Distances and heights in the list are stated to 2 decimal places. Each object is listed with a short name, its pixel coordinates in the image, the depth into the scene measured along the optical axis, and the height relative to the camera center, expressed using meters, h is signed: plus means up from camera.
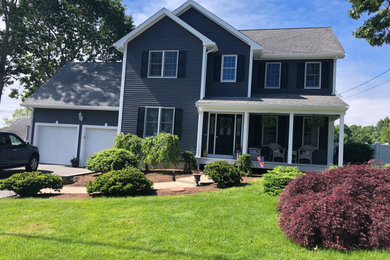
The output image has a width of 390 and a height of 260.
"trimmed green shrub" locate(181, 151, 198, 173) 11.80 -0.74
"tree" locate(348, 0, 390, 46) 10.61 +5.53
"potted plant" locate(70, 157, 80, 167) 14.69 -1.31
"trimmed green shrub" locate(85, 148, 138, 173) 10.00 -0.77
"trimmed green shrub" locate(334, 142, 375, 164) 15.79 +0.11
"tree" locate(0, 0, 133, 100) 22.08 +9.50
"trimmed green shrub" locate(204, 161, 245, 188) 8.13 -0.82
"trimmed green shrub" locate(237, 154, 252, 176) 10.95 -0.63
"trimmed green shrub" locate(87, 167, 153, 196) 7.09 -1.15
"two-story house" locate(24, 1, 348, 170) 13.32 +2.89
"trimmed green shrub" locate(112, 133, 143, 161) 12.08 -0.14
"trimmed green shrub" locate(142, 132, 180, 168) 11.26 -0.30
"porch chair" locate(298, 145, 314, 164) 12.30 +0.00
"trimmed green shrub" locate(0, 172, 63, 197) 7.21 -1.30
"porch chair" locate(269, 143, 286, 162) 12.80 -0.01
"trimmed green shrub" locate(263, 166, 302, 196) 6.88 -0.77
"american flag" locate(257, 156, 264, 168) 11.34 -0.47
